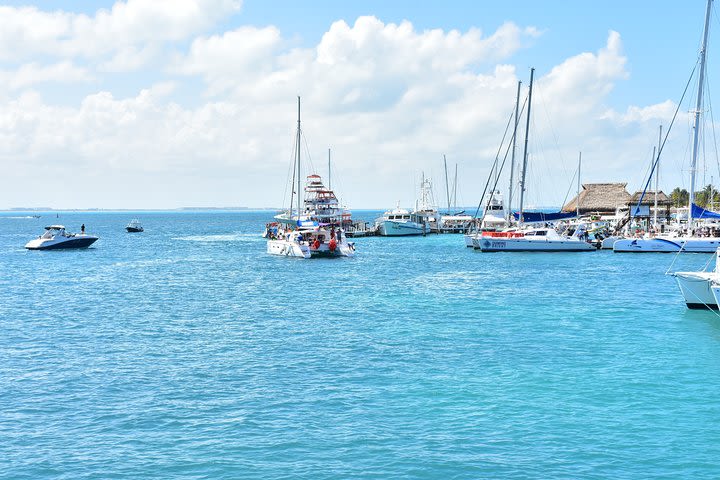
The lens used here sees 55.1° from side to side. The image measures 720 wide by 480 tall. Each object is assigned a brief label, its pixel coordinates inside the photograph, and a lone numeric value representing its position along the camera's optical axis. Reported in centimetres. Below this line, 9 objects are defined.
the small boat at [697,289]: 3172
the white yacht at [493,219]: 8094
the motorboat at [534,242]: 7019
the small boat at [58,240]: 7988
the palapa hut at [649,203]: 9381
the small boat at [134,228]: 14450
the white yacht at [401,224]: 10875
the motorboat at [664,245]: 6619
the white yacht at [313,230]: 6562
